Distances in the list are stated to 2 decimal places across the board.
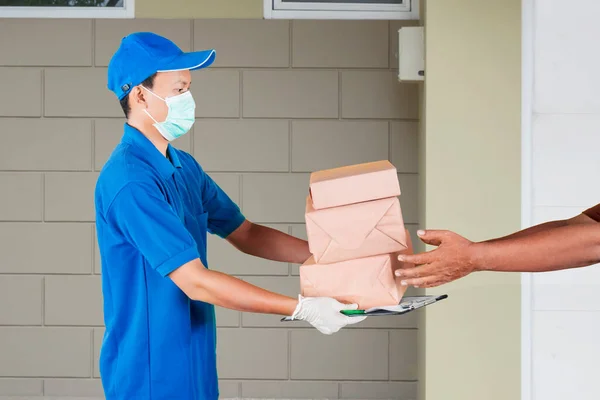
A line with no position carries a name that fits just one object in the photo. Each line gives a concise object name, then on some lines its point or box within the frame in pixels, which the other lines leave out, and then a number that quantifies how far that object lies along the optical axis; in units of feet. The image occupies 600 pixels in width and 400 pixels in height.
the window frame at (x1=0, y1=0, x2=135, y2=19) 20.31
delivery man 14.46
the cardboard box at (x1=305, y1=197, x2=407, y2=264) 14.41
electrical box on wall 18.61
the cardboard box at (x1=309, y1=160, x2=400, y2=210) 14.30
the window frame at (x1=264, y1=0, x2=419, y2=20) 20.26
